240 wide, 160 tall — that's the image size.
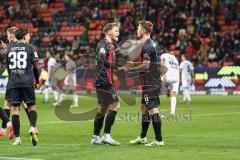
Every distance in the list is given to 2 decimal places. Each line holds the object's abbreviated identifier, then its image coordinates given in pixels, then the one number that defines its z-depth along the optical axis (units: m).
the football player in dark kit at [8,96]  14.37
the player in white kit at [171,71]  22.00
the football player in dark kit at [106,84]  13.32
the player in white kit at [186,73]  30.17
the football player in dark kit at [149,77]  13.14
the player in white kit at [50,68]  29.98
